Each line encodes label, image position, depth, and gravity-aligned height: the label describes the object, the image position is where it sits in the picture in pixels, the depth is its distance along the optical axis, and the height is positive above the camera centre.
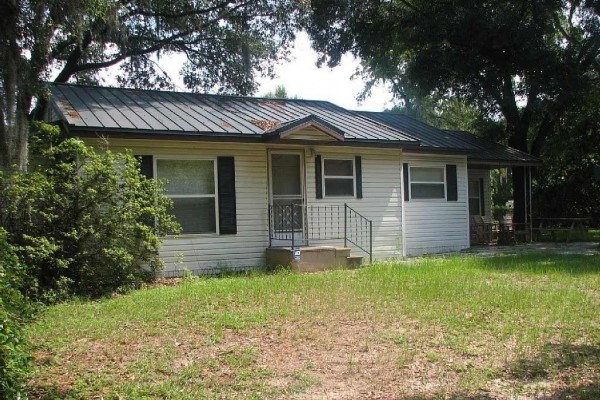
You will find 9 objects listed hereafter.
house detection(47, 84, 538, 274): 11.01 +0.93
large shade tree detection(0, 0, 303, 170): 18.55 +6.50
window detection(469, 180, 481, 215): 19.25 +0.39
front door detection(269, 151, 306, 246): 12.27 +0.44
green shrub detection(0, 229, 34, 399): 4.08 -1.00
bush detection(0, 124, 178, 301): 8.37 +0.00
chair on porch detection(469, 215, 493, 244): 17.92 -0.76
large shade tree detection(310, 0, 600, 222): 17.83 +5.52
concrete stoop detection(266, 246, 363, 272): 11.16 -0.95
